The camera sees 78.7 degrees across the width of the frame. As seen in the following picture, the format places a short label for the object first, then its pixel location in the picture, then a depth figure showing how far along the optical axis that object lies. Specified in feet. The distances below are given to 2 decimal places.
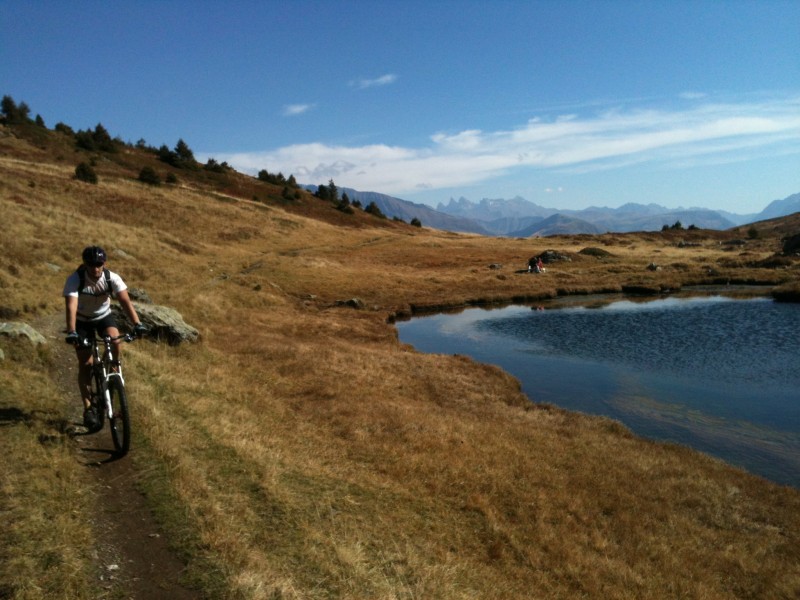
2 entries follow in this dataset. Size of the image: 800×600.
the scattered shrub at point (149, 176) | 305.12
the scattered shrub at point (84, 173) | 258.57
